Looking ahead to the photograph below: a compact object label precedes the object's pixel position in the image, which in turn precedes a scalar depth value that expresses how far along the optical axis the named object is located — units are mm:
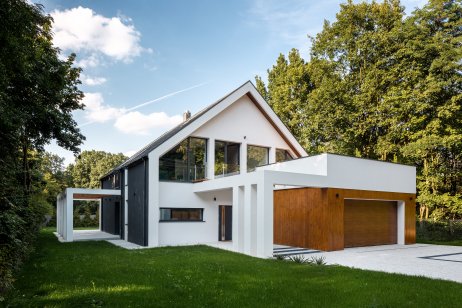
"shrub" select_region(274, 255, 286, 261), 11555
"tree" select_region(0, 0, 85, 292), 7016
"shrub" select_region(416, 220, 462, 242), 19719
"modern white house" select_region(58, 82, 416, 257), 14368
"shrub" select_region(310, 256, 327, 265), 10576
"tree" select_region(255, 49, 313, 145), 30906
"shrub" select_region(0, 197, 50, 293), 6988
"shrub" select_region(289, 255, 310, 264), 10945
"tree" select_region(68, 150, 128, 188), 55531
